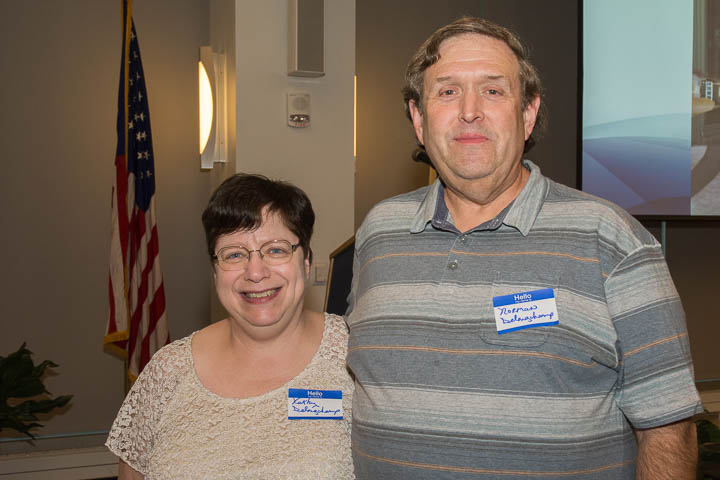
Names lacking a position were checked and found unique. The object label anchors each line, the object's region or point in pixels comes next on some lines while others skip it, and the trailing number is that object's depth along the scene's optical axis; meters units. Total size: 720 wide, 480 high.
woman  1.71
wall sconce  4.07
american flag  3.84
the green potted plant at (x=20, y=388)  3.21
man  1.35
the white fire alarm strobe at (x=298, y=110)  3.94
